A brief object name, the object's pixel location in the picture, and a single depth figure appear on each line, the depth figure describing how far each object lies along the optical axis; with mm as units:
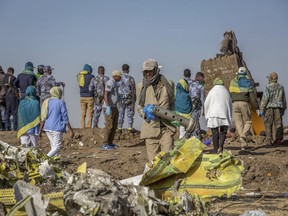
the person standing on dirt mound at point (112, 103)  15852
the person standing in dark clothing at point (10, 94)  18369
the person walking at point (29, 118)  13094
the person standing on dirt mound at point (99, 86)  18452
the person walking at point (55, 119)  12484
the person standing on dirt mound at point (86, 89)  18808
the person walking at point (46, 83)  17656
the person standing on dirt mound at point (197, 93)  16500
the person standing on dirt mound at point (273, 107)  16797
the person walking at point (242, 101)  15969
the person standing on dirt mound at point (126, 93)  17859
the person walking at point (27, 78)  17359
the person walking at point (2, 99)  18742
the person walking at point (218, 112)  13805
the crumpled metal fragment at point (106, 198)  4867
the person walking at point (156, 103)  9445
